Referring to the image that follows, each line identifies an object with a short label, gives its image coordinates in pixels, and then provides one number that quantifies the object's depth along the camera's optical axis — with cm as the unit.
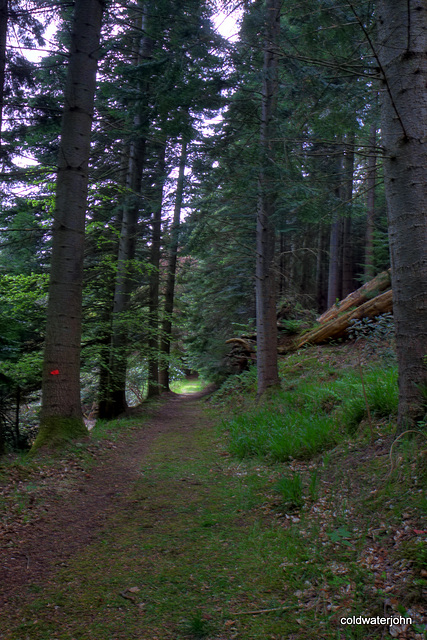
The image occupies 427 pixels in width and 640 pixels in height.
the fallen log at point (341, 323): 1002
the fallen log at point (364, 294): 1091
